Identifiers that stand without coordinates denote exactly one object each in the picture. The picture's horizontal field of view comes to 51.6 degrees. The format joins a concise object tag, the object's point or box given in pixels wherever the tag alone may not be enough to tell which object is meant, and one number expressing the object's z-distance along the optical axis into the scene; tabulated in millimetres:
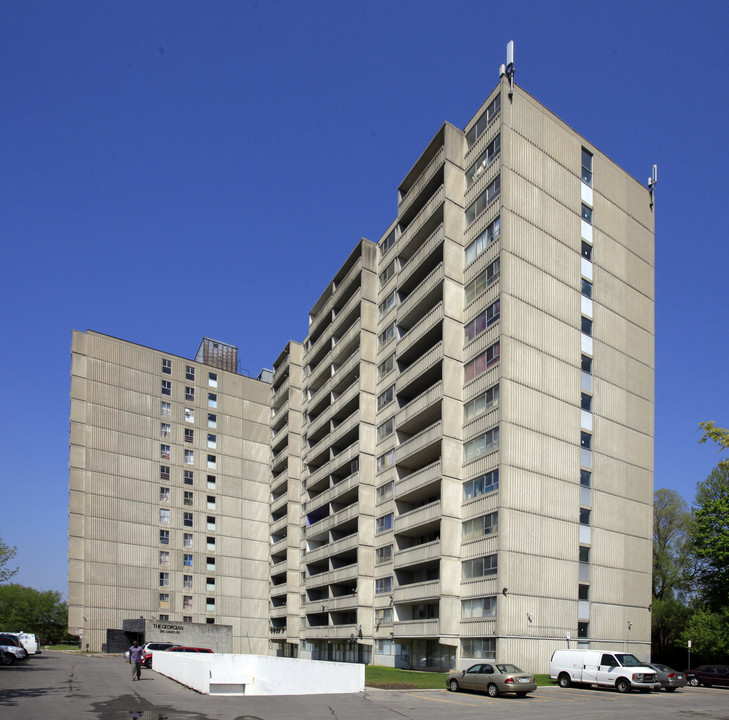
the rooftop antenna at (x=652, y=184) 62338
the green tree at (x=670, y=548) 76000
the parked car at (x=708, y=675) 46456
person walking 36812
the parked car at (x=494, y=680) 32938
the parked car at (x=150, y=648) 48781
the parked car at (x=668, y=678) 38594
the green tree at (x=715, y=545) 59206
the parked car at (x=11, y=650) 46188
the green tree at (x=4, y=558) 58278
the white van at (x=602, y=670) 37000
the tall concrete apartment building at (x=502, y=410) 47688
